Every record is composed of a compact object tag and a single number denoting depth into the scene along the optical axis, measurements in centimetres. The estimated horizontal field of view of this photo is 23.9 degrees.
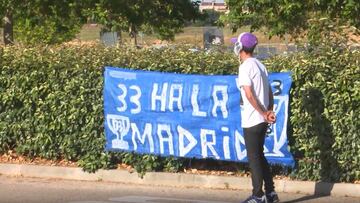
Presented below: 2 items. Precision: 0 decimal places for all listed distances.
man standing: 875
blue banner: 1021
